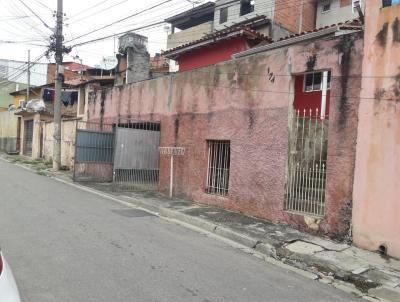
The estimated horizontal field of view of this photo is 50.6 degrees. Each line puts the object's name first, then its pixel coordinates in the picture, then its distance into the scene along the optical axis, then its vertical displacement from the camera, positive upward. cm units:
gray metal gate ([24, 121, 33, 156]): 3158 -72
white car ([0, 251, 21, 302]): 255 -100
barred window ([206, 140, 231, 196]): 1172 -81
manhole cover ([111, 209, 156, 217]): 1042 -201
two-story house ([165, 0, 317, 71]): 1741 +731
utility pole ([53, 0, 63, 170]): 1973 +262
